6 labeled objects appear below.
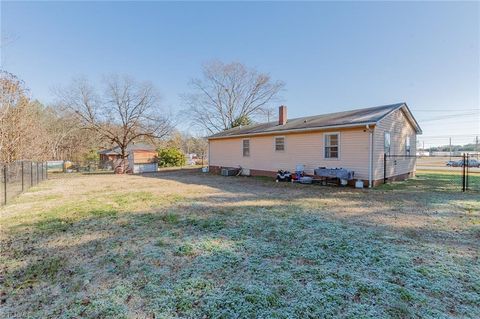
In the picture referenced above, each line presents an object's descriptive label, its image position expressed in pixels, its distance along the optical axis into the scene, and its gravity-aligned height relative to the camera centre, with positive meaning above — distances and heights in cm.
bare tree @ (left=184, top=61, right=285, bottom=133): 2902 +824
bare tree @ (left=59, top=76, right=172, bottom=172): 2105 +460
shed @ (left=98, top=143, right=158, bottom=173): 2100 +19
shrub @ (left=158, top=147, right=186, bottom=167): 2575 -5
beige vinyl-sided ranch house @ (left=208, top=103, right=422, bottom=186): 967 +73
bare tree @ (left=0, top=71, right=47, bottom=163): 1020 +175
